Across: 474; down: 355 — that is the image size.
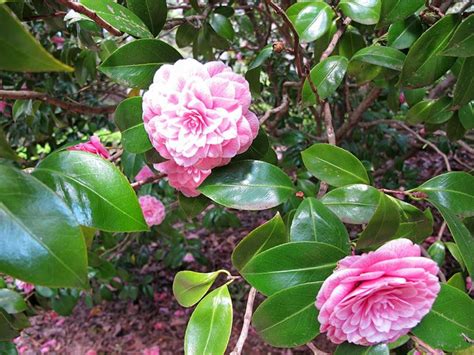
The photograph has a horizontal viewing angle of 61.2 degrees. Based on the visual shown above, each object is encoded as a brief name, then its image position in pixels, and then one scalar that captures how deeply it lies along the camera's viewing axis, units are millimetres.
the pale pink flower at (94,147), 647
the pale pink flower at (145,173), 1048
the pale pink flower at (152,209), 1361
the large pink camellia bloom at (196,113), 523
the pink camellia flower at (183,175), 566
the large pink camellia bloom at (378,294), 446
